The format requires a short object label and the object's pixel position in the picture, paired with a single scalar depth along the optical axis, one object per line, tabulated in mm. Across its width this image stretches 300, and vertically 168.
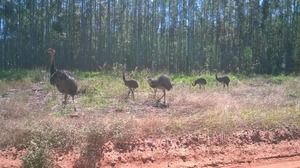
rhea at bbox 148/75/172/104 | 13773
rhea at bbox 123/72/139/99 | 14555
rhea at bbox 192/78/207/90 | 18000
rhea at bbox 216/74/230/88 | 19105
